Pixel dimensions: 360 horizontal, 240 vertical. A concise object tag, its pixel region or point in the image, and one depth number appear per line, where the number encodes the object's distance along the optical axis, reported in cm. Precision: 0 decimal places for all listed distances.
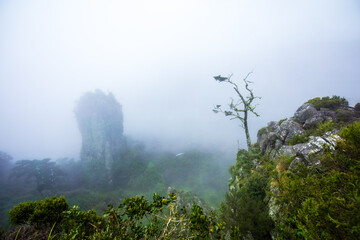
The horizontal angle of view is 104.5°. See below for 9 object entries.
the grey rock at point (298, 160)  762
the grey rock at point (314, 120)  1174
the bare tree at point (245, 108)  1611
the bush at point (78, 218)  390
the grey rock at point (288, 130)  1192
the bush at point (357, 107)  1236
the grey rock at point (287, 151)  930
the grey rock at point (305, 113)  1303
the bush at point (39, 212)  739
